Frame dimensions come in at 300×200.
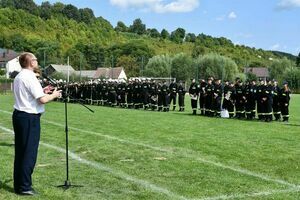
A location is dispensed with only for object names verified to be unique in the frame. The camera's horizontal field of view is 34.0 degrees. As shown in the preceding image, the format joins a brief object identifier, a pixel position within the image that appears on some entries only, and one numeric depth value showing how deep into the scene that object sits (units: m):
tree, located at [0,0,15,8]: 181.82
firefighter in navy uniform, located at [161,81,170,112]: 27.36
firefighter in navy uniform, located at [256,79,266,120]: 20.92
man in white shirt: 6.77
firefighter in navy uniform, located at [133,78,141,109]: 29.80
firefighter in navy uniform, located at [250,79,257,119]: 21.45
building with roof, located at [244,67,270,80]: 69.94
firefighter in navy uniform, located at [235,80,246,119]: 21.95
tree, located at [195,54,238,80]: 63.08
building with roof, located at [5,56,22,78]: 113.05
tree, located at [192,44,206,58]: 126.69
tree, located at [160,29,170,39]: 197.29
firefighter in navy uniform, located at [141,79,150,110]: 28.98
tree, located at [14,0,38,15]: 181.68
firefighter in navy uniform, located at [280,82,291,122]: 20.48
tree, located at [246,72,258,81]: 63.89
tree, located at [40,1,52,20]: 179.38
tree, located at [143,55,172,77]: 64.81
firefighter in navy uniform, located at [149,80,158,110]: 28.56
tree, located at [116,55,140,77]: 68.14
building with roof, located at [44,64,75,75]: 69.32
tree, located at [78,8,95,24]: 190.88
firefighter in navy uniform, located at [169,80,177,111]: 27.75
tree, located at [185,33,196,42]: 191.02
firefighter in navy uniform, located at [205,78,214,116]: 23.19
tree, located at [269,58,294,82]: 64.16
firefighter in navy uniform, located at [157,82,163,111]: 27.75
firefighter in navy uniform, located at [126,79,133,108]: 30.71
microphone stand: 7.35
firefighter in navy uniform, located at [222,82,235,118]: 22.38
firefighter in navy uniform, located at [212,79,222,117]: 22.81
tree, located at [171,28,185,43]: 190.09
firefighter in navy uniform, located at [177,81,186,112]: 27.00
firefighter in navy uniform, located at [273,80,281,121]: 20.95
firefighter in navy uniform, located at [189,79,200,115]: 24.34
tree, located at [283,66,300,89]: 62.00
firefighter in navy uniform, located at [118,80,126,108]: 31.73
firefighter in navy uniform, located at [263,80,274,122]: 20.62
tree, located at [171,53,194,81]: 61.66
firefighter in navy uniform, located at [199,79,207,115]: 23.80
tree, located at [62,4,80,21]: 191.62
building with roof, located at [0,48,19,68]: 125.11
